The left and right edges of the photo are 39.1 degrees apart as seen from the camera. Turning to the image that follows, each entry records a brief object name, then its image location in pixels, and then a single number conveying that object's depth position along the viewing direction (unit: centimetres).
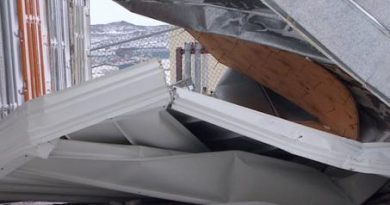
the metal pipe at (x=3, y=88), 423
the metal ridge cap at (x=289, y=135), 211
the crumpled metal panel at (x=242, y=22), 233
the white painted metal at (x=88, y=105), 204
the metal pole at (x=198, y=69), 608
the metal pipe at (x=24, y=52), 463
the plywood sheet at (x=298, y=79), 278
